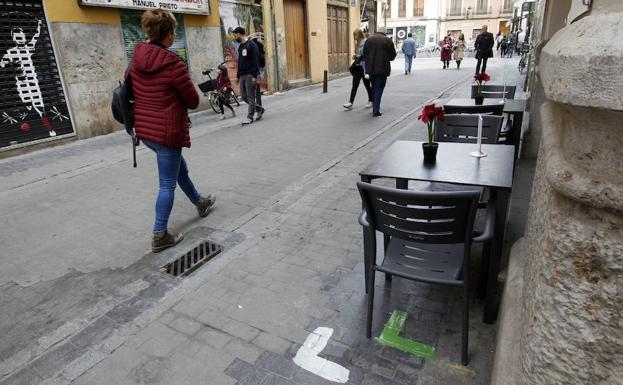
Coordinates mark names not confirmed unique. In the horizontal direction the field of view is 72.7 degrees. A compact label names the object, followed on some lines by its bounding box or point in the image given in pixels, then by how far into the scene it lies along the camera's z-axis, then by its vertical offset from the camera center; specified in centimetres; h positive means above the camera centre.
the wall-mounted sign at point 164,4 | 838 +99
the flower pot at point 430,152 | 293 -75
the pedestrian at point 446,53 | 2070 -78
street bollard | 1420 -144
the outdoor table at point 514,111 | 464 -84
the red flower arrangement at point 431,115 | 290 -50
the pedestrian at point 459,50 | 1969 -63
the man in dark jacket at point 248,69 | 898 -47
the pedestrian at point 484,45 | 1413 -34
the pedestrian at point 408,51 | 1883 -53
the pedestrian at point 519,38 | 2356 -30
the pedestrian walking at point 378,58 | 889 -36
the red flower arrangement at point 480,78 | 528 -51
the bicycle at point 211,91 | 1020 -98
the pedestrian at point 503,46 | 2674 -78
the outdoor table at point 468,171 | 243 -83
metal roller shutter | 718 -34
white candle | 291 -70
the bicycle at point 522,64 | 1627 -118
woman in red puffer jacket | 334 -39
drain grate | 340 -166
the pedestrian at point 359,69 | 1017 -63
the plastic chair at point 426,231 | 201 -95
